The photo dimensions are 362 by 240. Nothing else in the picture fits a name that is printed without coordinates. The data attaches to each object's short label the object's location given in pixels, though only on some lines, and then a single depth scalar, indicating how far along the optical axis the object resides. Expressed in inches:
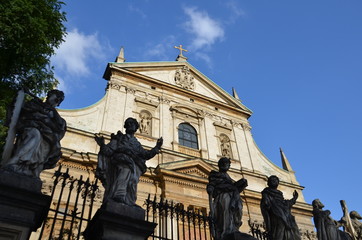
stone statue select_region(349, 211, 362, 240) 371.2
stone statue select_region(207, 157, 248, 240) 232.2
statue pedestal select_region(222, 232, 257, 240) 215.8
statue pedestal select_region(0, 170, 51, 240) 145.4
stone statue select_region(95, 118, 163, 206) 192.4
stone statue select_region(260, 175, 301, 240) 253.8
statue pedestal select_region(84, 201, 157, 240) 168.8
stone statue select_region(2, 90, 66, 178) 164.6
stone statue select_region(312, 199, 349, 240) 300.5
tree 306.7
